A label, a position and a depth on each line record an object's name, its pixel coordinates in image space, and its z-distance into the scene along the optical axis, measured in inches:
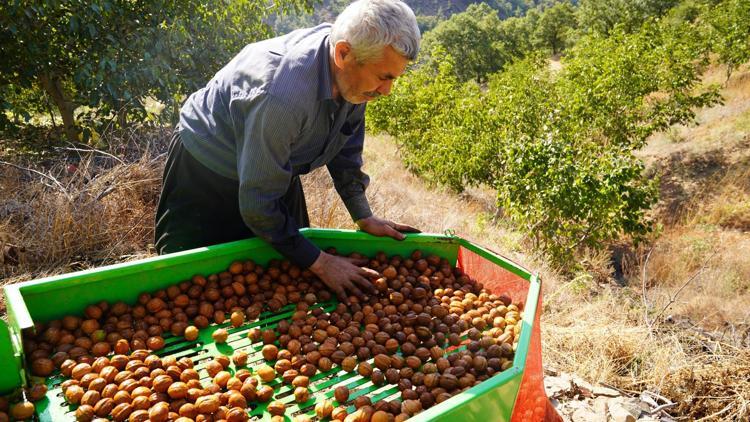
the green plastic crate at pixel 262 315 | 57.3
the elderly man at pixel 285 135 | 73.2
